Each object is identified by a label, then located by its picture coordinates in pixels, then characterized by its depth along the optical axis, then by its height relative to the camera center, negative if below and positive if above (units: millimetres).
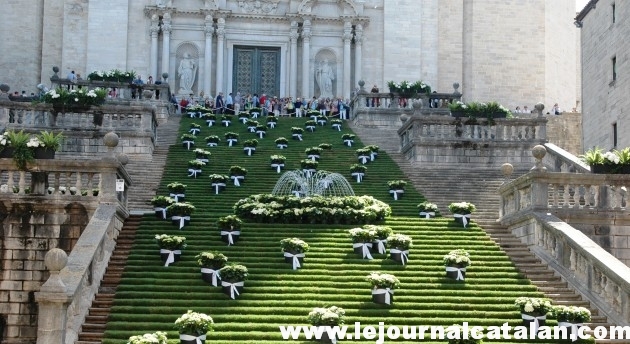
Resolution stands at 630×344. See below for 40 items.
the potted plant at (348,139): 34781 +2334
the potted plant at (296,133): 35925 +2607
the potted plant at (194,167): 28469 +947
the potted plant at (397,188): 26964 +371
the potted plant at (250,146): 32188 +1862
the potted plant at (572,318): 17156 -2149
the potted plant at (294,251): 20125 -1147
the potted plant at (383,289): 18391 -1772
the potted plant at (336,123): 39312 +3311
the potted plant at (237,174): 27609 +723
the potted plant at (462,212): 23594 -266
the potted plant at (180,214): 22500 -415
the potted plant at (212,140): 33844 +2126
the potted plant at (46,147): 21922 +1144
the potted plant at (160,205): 22969 -208
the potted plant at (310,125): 38406 +3131
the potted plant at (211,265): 18984 -1404
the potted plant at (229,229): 21344 -725
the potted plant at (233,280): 18484 -1657
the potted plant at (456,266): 19797 -1391
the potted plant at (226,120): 39250 +3377
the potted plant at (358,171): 28814 +914
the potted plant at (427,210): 24516 -240
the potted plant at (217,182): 26733 +456
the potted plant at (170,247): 19969 -1098
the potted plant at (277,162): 29592 +1188
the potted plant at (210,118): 39447 +3481
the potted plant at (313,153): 31297 +1592
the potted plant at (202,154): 30766 +1440
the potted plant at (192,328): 15984 -2278
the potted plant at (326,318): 16609 -2165
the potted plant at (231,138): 33938 +2228
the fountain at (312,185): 27062 +443
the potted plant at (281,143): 33625 +2054
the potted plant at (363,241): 20891 -938
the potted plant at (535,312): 17547 -2092
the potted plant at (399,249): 20609 -1087
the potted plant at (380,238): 21109 -874
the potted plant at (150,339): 15156 -2370
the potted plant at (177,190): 25469 +195
